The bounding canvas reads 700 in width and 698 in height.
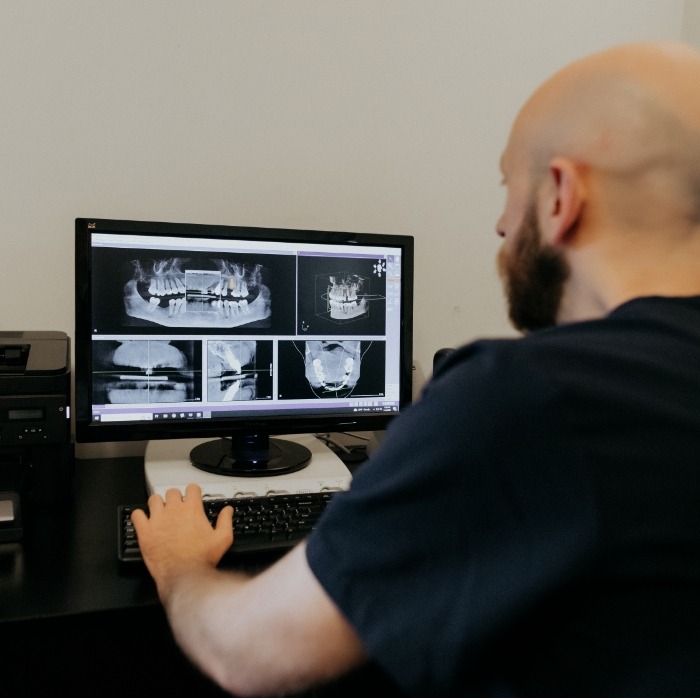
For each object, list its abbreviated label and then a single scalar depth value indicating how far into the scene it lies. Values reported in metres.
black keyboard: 0.95
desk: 0.83
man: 0.52
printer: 1.10
